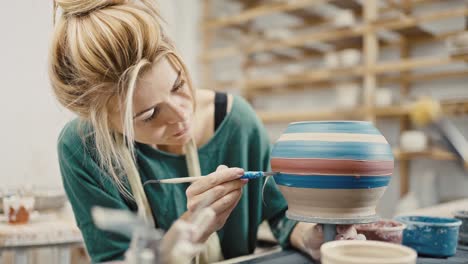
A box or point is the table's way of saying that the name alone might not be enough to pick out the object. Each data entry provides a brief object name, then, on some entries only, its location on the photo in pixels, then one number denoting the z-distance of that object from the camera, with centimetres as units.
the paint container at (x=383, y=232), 84
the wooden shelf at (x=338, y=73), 301
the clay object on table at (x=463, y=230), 99
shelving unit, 316
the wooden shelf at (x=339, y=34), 301
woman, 86
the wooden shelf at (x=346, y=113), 295
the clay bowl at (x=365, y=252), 56
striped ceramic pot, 73
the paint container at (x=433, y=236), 87
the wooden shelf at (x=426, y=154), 301
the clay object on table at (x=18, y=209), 180
